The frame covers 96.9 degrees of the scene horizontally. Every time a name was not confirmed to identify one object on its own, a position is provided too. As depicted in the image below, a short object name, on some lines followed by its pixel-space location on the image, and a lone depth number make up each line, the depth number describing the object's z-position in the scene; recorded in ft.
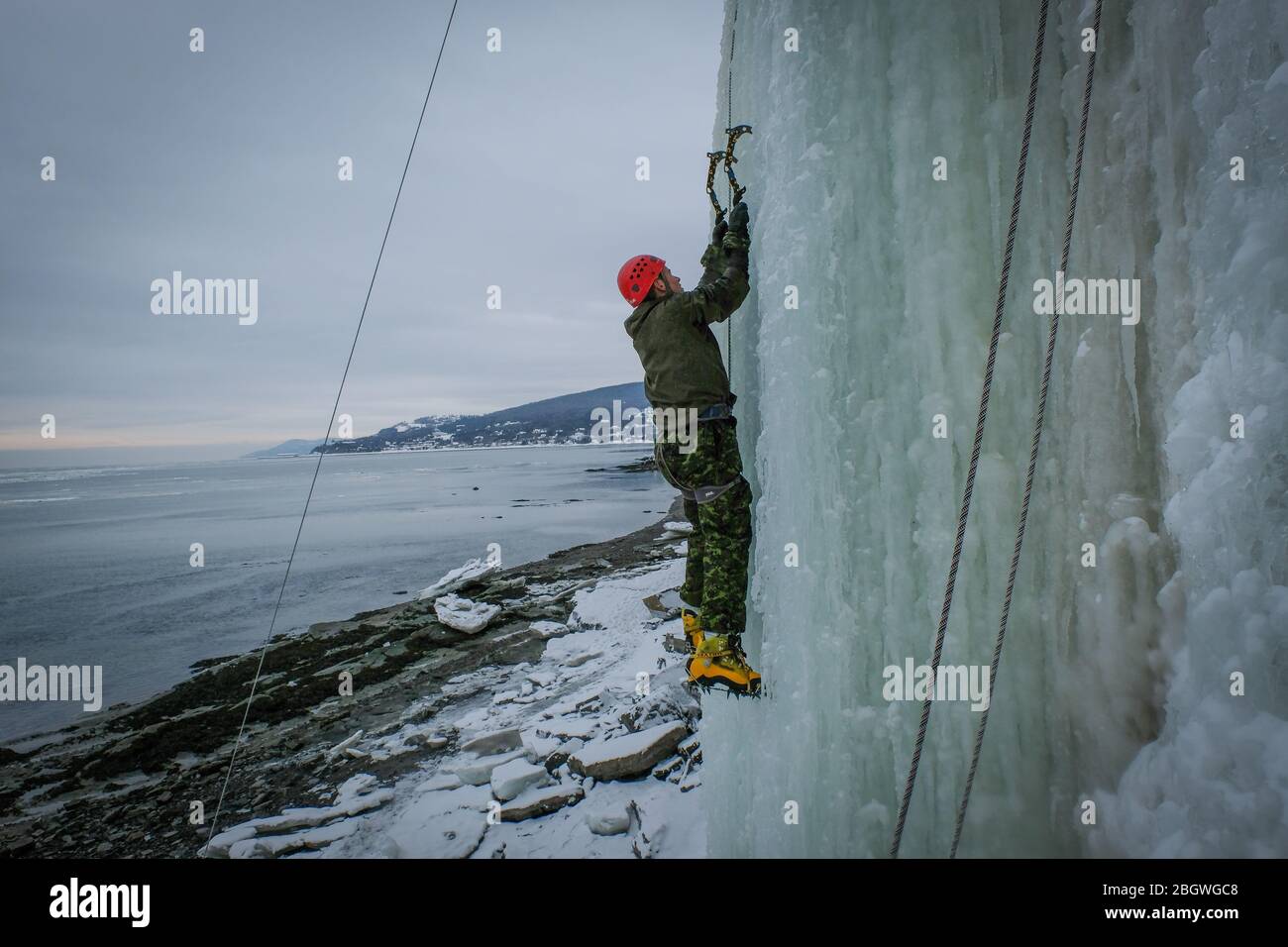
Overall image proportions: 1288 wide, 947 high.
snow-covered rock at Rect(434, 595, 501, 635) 30.96
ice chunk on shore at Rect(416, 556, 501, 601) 40.81
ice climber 9.36
